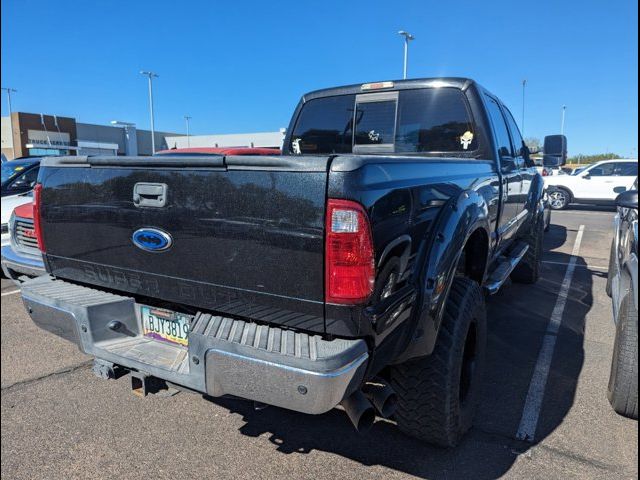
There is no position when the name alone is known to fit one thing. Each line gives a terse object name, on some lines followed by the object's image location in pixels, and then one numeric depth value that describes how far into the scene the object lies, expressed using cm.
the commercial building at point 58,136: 3794
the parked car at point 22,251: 480
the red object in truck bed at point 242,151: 635
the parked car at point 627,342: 280
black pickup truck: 189
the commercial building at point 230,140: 4203
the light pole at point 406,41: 2842
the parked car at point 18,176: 726
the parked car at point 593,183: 1528
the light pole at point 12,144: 3881
